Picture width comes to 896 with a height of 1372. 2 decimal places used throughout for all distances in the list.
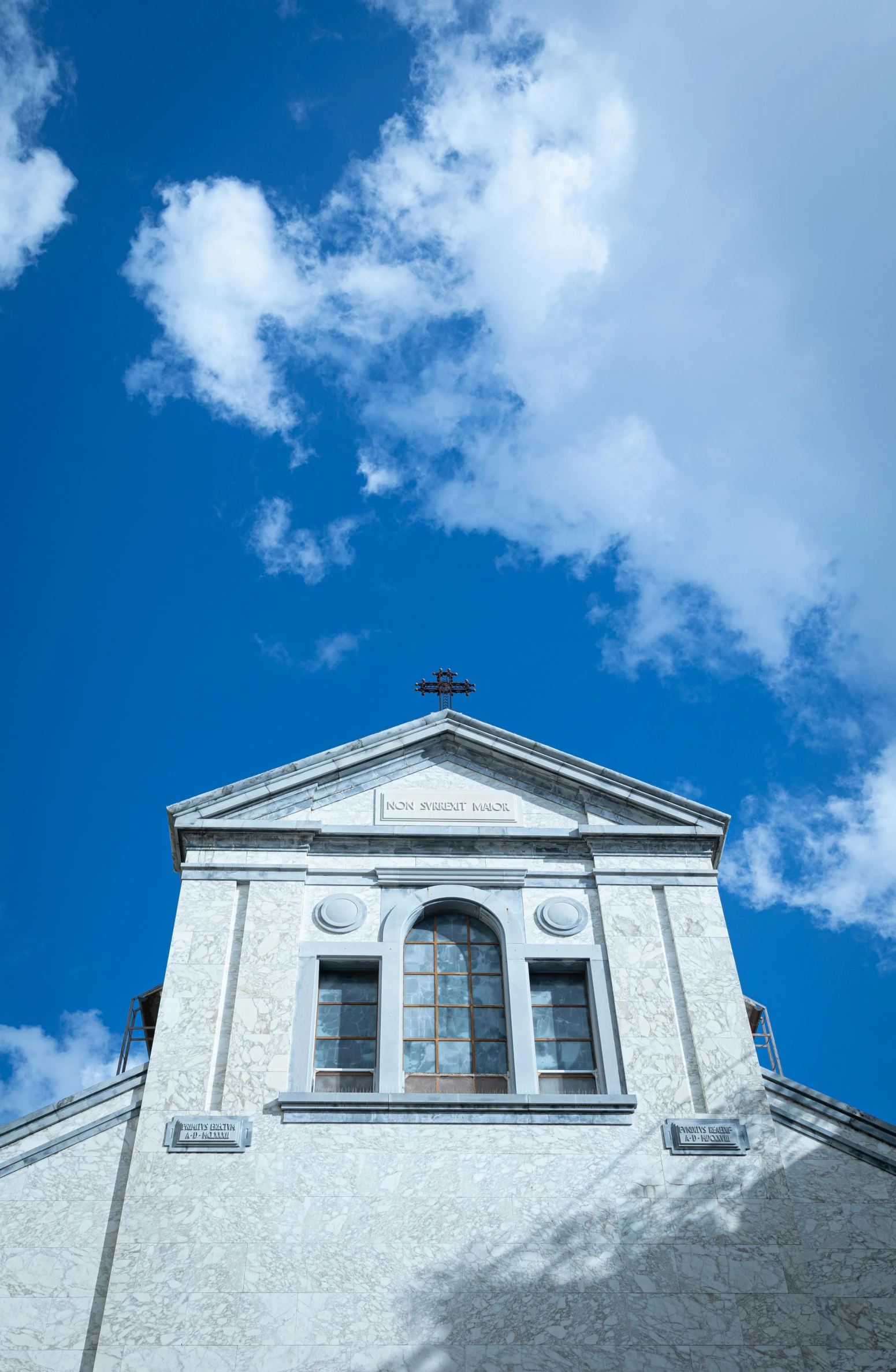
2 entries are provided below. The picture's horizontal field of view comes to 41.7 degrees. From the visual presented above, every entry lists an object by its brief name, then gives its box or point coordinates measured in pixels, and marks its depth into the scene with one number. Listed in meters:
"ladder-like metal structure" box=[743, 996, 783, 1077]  18.77
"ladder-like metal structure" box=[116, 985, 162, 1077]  19.58
